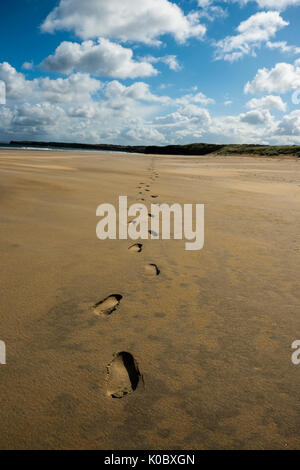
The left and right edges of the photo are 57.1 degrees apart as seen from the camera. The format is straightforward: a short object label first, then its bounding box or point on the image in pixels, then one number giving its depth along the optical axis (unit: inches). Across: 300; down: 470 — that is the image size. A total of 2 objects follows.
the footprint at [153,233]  133.5
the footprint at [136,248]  113.4
